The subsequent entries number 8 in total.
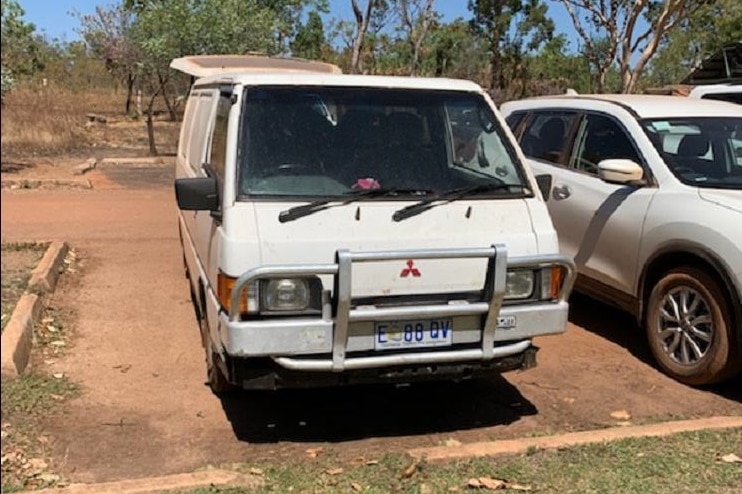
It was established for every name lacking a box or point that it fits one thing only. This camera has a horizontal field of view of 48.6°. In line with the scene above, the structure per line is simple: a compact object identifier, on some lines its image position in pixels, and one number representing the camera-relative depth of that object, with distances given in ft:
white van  13.26
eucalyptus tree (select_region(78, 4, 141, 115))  70.49
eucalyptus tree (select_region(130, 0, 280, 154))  59.06
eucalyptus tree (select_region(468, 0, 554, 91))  120.16
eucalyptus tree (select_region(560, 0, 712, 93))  58.08
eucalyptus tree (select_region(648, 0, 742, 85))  78.89
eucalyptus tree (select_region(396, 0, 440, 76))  98.94
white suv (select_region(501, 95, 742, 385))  17.03
